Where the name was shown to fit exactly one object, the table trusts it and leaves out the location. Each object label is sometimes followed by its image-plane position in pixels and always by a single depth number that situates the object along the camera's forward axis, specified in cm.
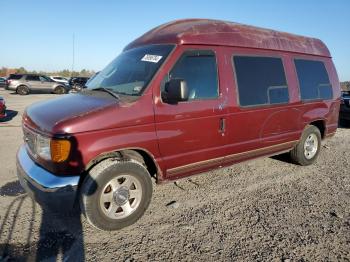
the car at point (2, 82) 3512
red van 329
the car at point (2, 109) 1043
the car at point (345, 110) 1049
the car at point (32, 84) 2505
